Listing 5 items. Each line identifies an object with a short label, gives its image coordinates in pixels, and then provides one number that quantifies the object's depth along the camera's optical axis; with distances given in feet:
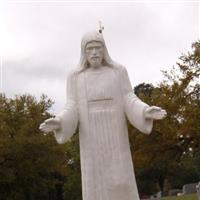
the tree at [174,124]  101.19
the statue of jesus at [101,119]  27.55
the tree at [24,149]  124.67
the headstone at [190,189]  171.26
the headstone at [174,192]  221.46
